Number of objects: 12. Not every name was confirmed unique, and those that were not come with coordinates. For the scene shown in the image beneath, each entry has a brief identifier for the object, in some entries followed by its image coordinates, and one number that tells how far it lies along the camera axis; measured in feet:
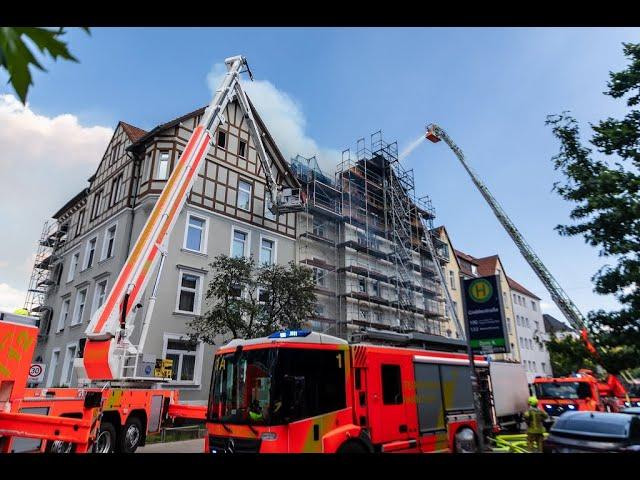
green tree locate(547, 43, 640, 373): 28.78
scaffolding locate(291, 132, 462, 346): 95.35
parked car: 24.76
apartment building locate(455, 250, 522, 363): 153.97
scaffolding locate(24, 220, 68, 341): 96.31
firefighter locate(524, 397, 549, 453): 33.37
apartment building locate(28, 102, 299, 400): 69.26
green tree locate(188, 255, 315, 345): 62.90
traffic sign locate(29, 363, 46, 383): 46.89
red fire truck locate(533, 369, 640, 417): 58.75
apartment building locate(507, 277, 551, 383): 161.58
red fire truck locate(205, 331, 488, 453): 25.07
